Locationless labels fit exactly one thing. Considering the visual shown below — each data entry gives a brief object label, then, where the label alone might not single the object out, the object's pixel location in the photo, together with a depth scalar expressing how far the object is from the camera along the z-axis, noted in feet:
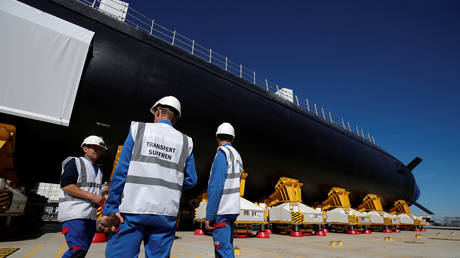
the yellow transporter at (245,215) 29.30
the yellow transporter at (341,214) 42.73
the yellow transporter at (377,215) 51.70
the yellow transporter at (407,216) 63.05
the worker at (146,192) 5.78
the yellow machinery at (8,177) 17.11
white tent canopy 18.72
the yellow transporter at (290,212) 34.81
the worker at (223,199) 8.66
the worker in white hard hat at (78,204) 8.23
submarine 22.93
